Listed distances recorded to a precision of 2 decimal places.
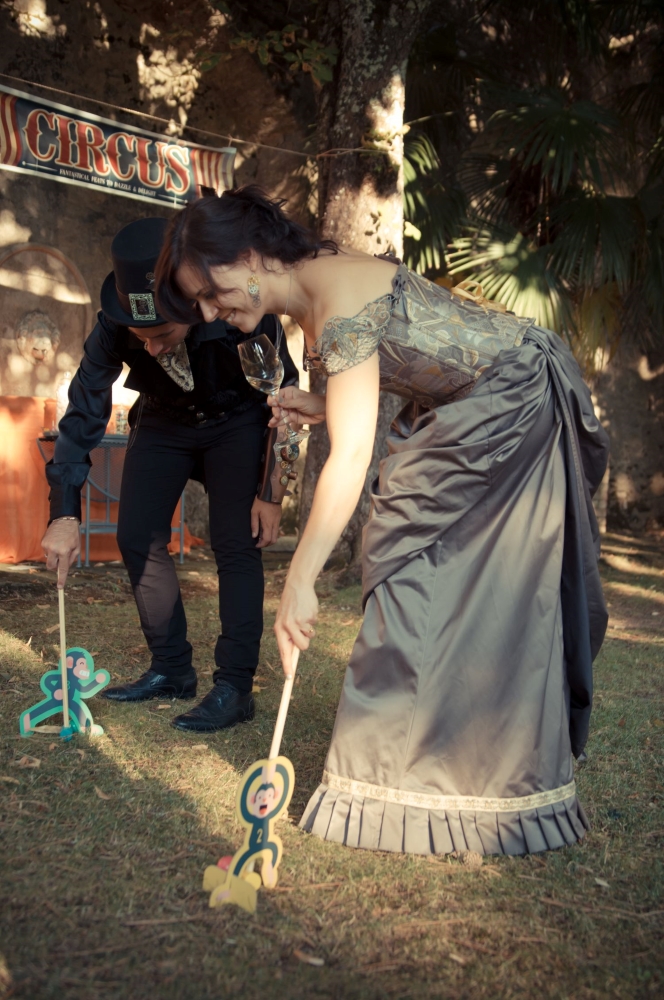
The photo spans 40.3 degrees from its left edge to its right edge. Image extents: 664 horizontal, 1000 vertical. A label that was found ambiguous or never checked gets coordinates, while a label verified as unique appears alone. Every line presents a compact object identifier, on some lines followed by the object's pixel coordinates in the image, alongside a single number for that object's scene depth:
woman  1.88
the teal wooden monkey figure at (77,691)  2.46
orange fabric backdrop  5.77
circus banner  5.54
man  2.60
